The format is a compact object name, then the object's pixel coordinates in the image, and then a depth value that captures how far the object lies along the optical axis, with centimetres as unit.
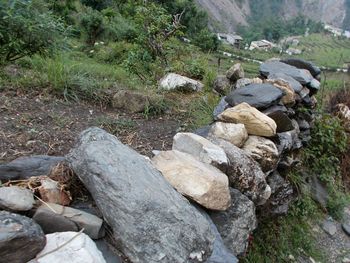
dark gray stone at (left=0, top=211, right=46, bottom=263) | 128
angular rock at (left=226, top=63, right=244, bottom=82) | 452
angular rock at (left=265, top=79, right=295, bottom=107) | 385
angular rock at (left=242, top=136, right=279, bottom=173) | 289
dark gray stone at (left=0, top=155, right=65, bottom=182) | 194
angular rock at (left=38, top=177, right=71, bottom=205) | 172
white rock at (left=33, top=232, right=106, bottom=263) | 135
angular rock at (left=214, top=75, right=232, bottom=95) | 447
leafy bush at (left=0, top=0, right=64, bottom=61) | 378
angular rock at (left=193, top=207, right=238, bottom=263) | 178
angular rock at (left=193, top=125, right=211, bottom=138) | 298
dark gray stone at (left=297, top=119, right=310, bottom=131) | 440
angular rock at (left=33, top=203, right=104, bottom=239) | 154
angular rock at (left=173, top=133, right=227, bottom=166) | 230
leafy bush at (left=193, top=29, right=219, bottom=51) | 1751
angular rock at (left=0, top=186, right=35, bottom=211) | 149
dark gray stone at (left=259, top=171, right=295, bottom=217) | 320
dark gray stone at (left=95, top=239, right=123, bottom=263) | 159
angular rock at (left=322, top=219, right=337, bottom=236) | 421
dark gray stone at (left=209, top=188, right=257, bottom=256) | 219
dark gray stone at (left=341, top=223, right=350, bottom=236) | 434
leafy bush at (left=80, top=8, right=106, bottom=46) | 1620
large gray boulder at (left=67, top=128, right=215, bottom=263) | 155
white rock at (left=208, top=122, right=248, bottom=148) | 283
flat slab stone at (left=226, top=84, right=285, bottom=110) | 332
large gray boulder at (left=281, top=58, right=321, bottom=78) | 504
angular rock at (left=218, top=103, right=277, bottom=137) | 301
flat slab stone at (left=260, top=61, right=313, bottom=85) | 451
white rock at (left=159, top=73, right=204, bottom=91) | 436
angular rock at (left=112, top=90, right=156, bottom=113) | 358
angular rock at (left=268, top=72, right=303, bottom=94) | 419
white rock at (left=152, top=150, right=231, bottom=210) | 195
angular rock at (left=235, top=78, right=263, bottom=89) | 411
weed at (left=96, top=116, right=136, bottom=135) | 314
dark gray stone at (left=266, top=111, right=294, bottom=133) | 336
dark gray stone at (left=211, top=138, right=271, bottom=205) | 246
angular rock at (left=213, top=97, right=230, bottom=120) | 344
